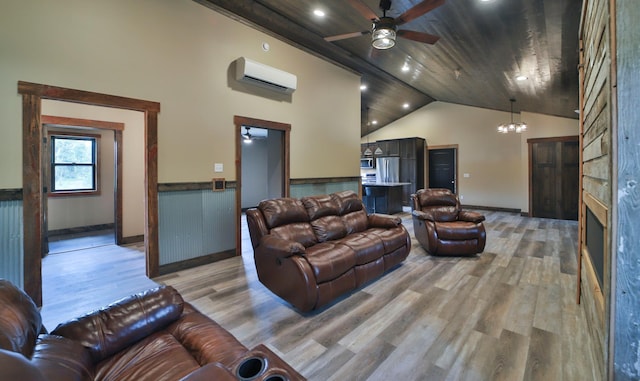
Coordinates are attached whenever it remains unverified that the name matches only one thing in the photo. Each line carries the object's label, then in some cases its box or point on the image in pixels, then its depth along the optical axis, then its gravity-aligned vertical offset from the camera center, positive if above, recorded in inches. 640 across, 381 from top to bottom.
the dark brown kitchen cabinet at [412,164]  363.3 +28.8
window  221.3 +19.4
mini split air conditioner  161.5 +68.3
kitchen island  312.5 -13.4
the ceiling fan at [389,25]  105.7 +69.2
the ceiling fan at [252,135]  337.5 +68.3
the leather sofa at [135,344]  37.9 -27.1
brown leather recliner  160.1 -24.6
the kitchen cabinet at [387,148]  375.9 +52.6
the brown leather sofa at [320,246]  100.0 -25.7
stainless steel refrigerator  375.2 +22.1
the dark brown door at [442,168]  363.6 +22.7
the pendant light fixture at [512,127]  276.8 +57.7
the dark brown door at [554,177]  273.9 +7.2
